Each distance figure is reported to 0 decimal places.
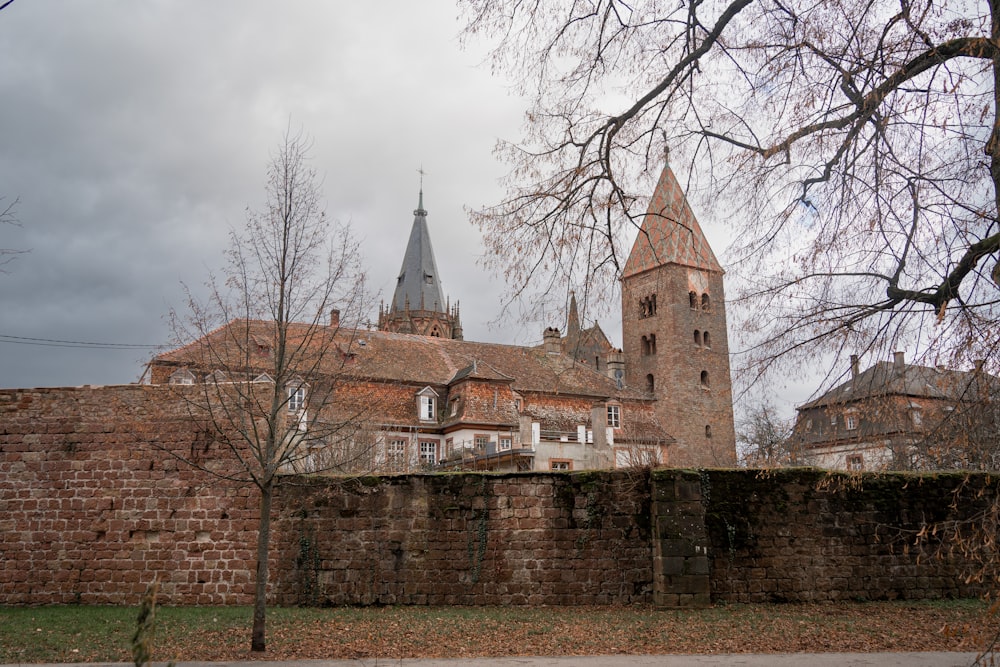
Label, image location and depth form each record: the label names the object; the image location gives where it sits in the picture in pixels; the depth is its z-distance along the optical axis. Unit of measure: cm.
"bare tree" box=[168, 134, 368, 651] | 988
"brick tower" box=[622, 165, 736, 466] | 5119
